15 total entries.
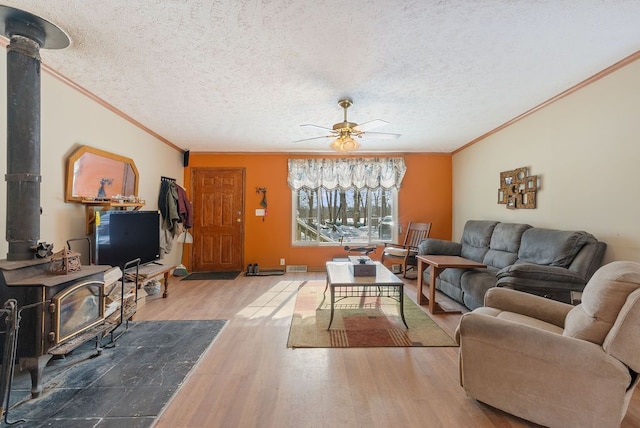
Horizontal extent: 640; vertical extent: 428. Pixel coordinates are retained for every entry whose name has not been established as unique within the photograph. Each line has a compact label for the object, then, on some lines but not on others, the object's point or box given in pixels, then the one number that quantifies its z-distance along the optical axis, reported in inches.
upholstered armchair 52.8
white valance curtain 209.8
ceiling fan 117.8
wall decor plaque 133.3
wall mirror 106.4
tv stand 128.2
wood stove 68.7
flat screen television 110.6
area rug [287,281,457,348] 97.5
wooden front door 210.1
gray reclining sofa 92.6
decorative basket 77.2
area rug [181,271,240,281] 187.8
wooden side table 116.9
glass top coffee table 104.4
